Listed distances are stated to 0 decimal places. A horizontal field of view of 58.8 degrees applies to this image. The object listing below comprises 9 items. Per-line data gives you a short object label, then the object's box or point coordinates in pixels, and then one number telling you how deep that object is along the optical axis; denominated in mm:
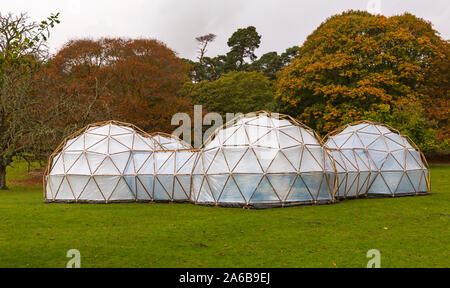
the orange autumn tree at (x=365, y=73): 37094
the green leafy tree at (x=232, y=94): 48588
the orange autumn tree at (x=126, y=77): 34844
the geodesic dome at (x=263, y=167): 18641
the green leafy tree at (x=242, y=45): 65688
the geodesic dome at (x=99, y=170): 21516
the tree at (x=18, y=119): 25639
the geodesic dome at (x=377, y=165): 22469
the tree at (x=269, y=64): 64619
